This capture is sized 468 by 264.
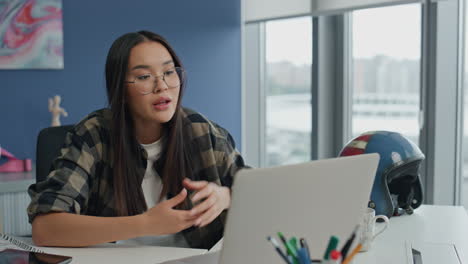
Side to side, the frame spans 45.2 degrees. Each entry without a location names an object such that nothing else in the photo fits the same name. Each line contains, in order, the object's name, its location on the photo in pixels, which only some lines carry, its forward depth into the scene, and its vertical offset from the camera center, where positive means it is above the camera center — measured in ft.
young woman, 4.58 -0.69
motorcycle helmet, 5.43 -0.84
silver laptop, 2.86 -0.65
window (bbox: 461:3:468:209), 9.14 -0.88
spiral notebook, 3.90 -1.20
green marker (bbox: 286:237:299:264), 2.53 -0.75
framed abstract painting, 9.68 +0.93
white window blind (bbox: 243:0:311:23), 10.85 +1.53
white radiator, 8.38 -1.88
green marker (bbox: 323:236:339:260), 2.43 -0.69
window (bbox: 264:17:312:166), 12.32 -0.13
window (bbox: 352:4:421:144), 10.21 +0.27
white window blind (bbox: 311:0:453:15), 9.41 +1.38
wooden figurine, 9.89 -0.41
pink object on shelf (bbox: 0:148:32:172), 9.25 -1.28
